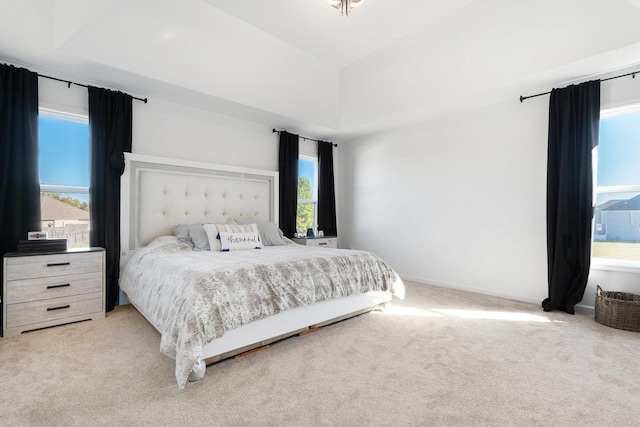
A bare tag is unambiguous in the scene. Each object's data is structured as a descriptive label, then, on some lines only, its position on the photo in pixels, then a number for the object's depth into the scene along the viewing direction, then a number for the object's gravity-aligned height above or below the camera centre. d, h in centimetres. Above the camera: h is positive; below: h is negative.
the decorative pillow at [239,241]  326 -35
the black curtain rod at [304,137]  472 +118
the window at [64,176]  306 +31
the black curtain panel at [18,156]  273 +45
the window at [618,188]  306 +22
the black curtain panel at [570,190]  302 +20
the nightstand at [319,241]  457 -50
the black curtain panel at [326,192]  536 +28
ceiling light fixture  264 +178
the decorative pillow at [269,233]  378 -32
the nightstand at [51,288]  246 -69
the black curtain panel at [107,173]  315 +35
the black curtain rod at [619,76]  286 +126
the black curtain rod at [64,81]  297 +124
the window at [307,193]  529 +26
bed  194 -48
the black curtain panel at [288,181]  475 +42
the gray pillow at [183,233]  339 -29
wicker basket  263 -88
